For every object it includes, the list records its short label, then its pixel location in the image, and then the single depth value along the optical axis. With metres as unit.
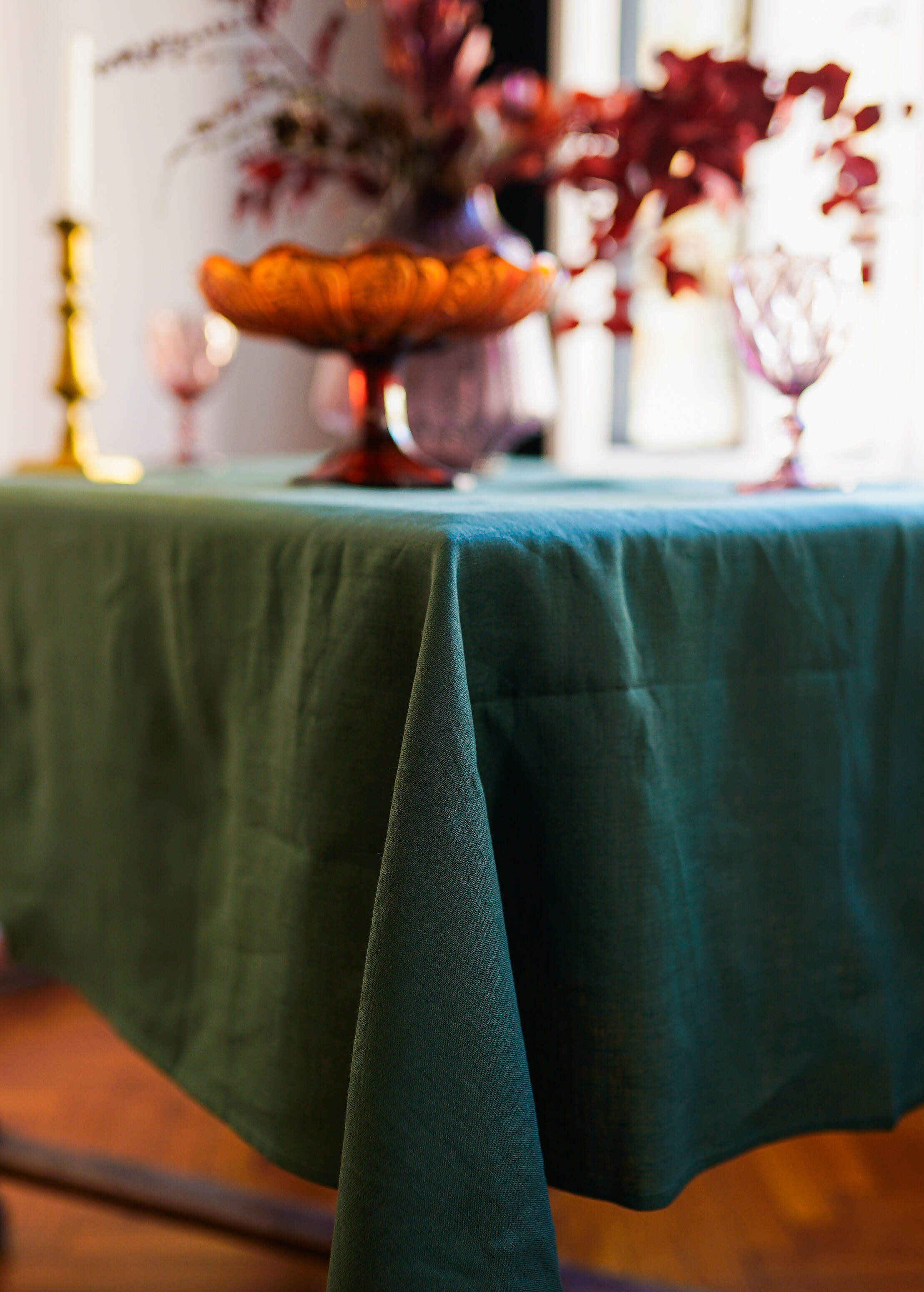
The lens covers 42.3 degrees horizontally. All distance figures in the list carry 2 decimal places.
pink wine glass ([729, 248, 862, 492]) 0.79
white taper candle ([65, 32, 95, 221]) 1.13
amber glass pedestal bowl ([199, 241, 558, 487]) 0.78
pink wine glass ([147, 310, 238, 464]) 1.28
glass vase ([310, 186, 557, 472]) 1.09
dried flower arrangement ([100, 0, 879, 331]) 0.87
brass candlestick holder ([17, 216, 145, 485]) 1.18
